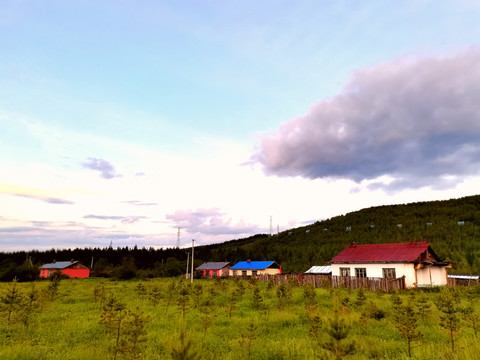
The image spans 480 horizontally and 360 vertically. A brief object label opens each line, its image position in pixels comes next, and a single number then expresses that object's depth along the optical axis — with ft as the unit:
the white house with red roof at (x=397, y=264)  113.31
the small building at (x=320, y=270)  155.08
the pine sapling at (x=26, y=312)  53.06
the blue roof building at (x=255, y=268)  220.02
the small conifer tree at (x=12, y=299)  52.54
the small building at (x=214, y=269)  243.60
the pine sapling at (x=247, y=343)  33.12
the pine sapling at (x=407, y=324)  33.93
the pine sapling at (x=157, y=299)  75.22
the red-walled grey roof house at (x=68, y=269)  259.19
